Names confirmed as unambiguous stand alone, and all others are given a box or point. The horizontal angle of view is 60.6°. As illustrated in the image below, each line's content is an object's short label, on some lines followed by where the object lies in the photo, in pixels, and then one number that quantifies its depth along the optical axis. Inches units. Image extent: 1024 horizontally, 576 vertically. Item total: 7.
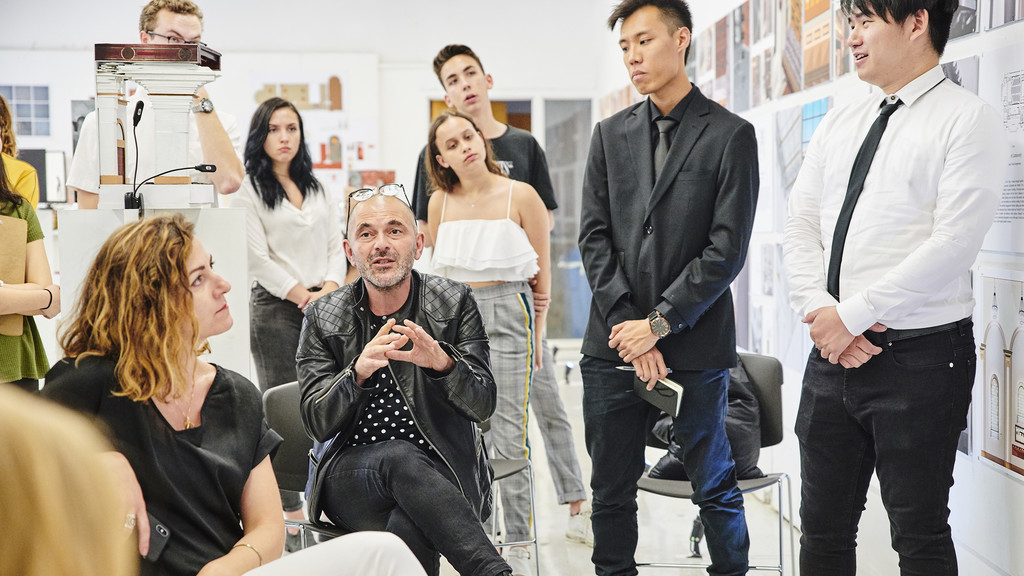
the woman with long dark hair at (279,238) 133.7
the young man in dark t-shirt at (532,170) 144.9
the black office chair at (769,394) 114.7
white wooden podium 103.9
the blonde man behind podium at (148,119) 114.7
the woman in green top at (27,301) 99.3
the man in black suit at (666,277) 95.9
